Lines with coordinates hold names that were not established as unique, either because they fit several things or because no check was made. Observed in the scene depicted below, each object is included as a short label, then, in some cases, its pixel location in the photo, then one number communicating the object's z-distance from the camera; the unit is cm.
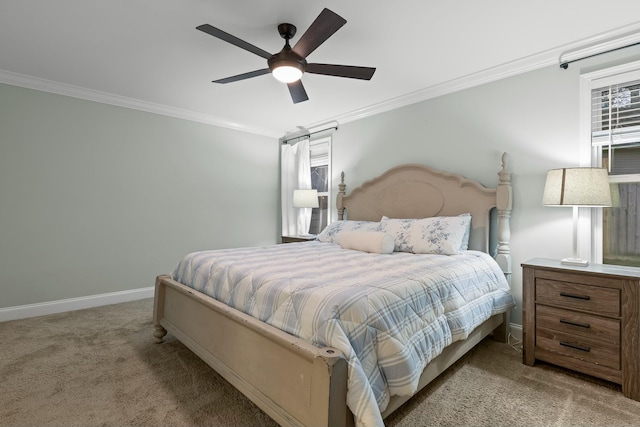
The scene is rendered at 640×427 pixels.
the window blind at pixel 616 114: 227
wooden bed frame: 118
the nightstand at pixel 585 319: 180
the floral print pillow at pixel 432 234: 261
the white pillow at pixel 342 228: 332
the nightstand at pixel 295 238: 408
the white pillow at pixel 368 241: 269
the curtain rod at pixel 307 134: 436
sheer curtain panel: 475
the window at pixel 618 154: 228
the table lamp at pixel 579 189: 204
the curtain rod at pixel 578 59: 227
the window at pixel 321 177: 455
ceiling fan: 176
